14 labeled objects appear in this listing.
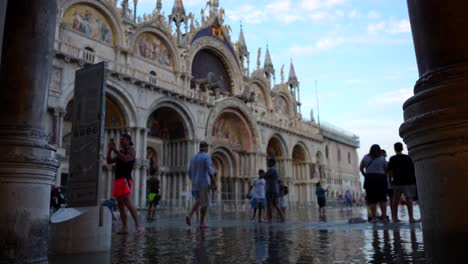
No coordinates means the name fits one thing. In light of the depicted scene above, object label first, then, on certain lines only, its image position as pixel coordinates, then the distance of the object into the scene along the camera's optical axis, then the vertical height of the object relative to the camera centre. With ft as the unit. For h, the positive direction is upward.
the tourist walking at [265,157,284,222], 33.99 +1.26
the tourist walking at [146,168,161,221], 40.37 +1.71
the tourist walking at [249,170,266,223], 38.40 +1.27
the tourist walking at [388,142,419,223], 24.27 +1.72
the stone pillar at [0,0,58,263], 10.36 +2.01
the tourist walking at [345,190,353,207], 99.50 +1.09
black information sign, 14.38 +2.66
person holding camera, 19.65 +1.73
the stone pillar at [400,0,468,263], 5.99 +1.18
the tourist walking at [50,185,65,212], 37.99 +0.82
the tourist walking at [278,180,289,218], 36.82 +0.33
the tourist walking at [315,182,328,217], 53.67 +0.93
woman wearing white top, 26.23 +1.58
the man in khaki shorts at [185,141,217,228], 25.02 +1.72
